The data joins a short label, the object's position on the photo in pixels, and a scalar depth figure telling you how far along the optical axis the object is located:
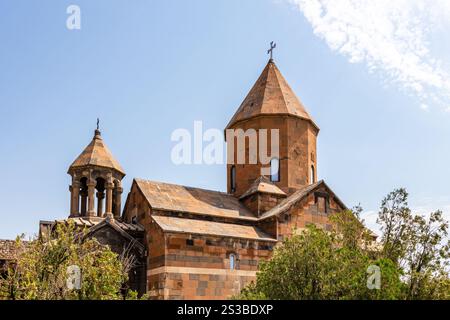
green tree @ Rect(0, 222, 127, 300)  9.24
